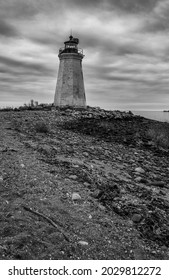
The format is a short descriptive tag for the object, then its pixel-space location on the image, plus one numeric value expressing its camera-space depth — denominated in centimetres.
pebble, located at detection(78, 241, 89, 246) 389
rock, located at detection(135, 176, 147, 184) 740
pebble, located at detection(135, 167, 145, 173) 856
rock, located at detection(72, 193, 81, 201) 535
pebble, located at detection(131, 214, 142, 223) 491
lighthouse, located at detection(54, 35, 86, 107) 3144
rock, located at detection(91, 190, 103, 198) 571
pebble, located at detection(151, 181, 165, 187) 731
